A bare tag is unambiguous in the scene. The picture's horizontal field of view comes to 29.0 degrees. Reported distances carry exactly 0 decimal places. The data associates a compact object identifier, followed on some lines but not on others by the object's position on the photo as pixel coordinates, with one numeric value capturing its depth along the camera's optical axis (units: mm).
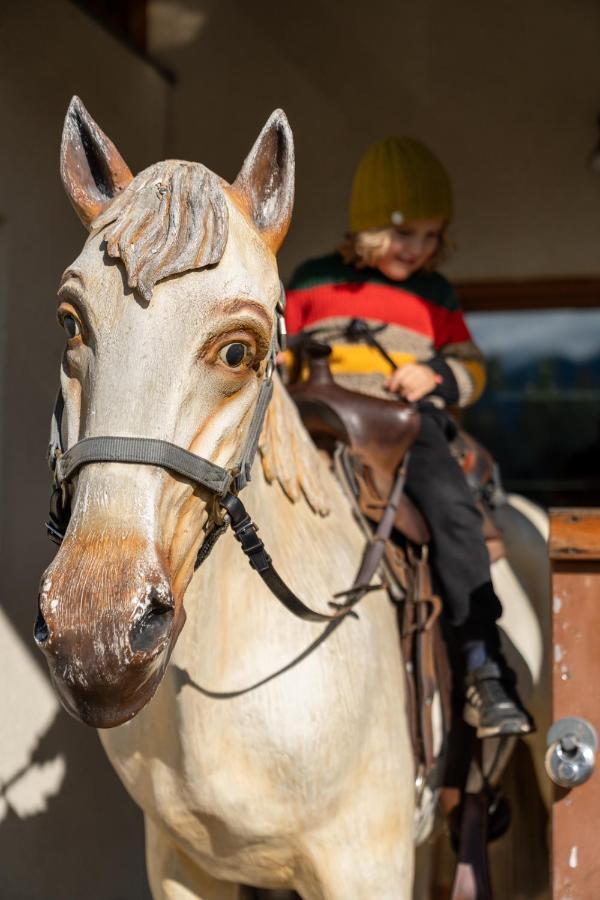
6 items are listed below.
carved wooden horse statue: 1671
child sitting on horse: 2732
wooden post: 2289
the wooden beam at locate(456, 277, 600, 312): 5020
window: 6328
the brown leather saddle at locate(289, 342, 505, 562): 2723
